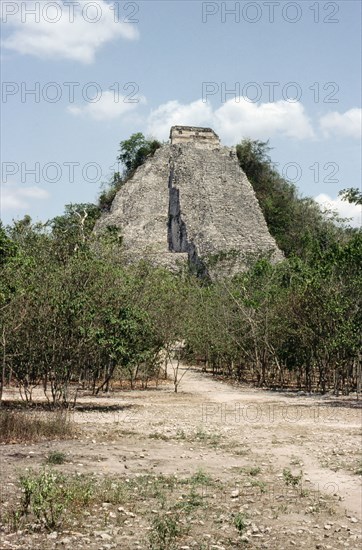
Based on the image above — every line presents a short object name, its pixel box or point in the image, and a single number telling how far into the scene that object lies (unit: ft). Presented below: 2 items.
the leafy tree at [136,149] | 283.79
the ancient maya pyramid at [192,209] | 221.25
